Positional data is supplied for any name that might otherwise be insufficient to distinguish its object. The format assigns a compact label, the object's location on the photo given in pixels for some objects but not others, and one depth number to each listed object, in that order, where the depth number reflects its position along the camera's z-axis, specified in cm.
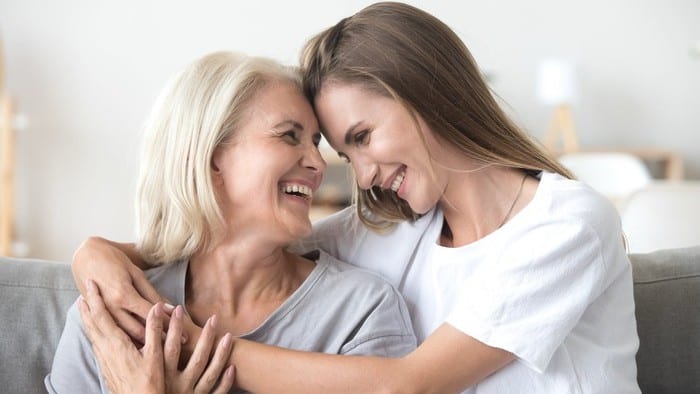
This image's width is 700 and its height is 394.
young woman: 136
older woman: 153
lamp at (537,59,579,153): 551
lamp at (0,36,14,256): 506
